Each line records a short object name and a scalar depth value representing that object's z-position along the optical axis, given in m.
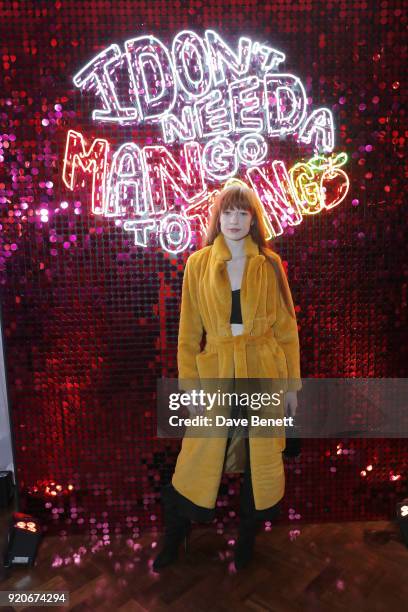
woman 2.52
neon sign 2.67
